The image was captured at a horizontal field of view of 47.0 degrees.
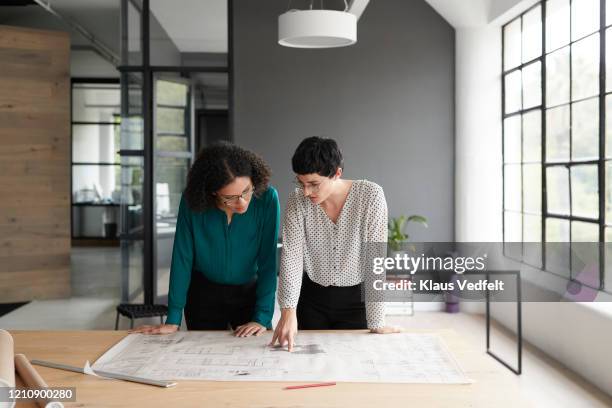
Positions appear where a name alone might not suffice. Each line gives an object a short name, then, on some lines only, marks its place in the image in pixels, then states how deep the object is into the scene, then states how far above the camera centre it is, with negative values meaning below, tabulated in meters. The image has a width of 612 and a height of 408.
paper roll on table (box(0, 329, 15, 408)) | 1.59 -0.43
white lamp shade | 4.66 +1.10
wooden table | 1.67 -0.51
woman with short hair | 2.39 -0.18
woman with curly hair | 2.50 -0.21
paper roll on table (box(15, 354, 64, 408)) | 1.63 -0.48
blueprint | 1.88 -0.49
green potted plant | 6.67 -0.40
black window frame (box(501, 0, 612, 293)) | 4.48 +0.32
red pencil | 1.77 -0.50
